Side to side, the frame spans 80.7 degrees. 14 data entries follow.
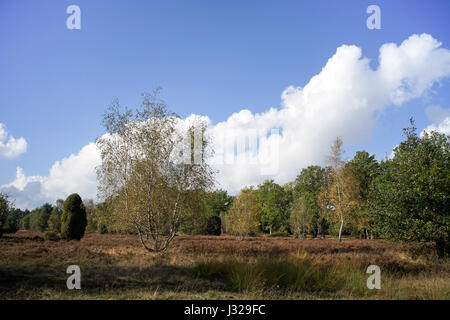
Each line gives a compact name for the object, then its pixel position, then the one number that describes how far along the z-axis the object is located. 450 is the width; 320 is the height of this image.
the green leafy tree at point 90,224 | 43.97
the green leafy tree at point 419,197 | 13.67
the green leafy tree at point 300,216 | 42.19
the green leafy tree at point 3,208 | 21.62
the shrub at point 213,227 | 45.31
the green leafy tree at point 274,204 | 56.91
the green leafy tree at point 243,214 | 35.62
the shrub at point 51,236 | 22.39
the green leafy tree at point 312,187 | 51.44
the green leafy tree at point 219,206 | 47.28
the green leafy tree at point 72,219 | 21.89
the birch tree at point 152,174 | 14.76
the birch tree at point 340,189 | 29.19
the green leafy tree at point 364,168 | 46.35
